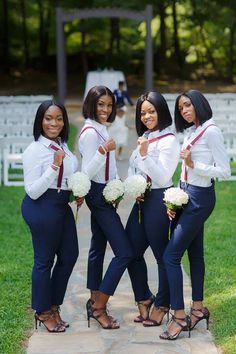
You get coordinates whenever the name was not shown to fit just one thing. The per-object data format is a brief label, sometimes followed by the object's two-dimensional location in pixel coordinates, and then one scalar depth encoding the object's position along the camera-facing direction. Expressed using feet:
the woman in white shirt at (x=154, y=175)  18.35
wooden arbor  89.86
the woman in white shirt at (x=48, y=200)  18.29
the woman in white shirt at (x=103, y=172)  18.70
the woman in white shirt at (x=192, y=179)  18.06
